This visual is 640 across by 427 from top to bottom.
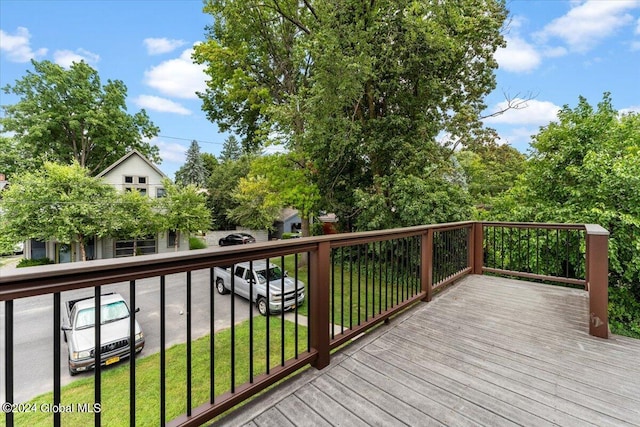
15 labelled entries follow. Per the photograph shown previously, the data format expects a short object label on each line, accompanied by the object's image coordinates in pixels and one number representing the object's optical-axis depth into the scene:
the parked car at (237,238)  17.48
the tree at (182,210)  13.69
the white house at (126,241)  12.46
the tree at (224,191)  20.48
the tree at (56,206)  10.47
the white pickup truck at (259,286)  7.06
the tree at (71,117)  16.50
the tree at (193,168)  25.39
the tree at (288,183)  9.38
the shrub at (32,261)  11.66
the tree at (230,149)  34.19
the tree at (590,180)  4.68
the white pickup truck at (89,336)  4.75
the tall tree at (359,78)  7.05
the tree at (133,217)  12.13
